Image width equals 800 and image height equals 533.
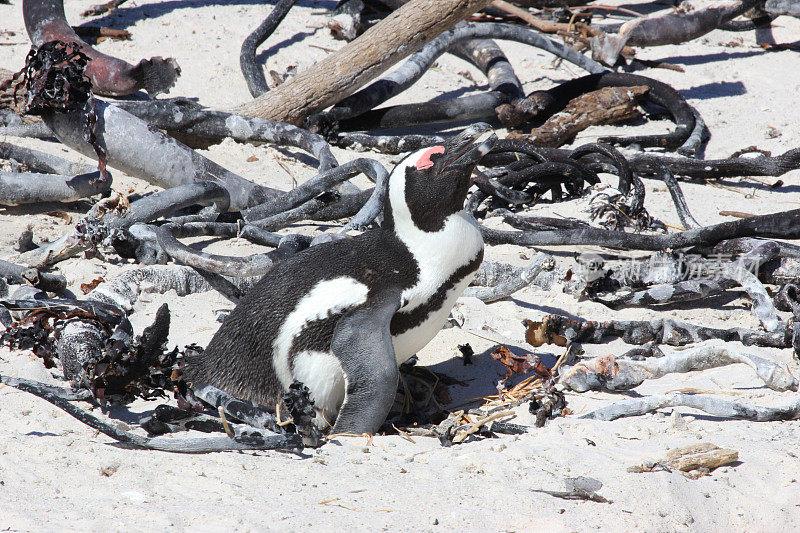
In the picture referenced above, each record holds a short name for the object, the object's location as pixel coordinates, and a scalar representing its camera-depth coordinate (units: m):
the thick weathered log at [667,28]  15.21
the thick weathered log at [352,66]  11.95
